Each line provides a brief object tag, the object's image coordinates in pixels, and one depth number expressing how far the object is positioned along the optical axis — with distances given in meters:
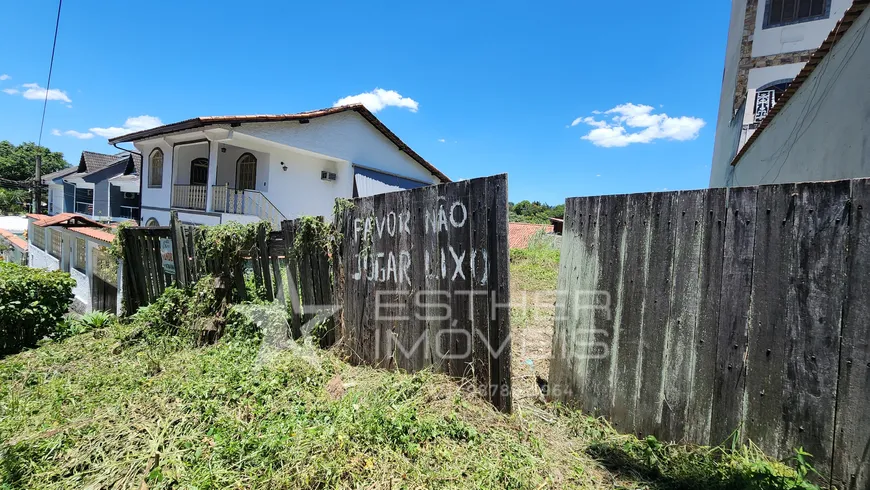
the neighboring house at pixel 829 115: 3.23
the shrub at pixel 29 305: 4.63
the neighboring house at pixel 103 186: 23.09
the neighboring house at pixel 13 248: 14.55
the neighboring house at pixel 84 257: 7.33
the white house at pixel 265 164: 12.04
